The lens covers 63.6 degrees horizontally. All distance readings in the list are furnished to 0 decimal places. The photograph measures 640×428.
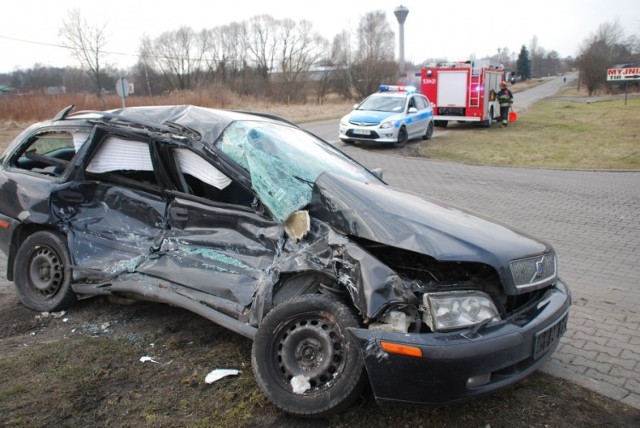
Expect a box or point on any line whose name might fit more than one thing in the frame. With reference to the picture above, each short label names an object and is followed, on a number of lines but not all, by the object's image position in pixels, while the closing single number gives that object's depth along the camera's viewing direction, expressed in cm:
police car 1577
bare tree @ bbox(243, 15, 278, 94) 5844
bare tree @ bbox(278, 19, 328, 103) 5115
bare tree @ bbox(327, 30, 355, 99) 5038
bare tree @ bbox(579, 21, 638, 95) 5228
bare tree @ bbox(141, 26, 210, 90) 5838
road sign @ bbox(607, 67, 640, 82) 2908
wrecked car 270
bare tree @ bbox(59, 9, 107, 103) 4134
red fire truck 2156
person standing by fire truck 2262
